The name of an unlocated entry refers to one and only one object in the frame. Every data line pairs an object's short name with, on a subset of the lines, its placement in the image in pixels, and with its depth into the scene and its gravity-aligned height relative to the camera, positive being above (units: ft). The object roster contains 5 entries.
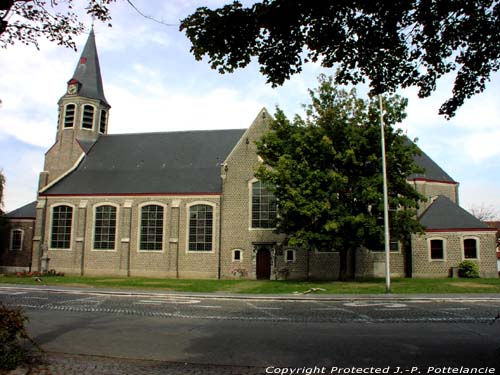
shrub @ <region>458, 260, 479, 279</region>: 90.79 -3.81
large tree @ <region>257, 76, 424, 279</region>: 72.84 +12.33
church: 96.22 +7.36
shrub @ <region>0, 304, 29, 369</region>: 20.03 -4.41
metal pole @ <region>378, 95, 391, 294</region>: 66.69 +8.55
